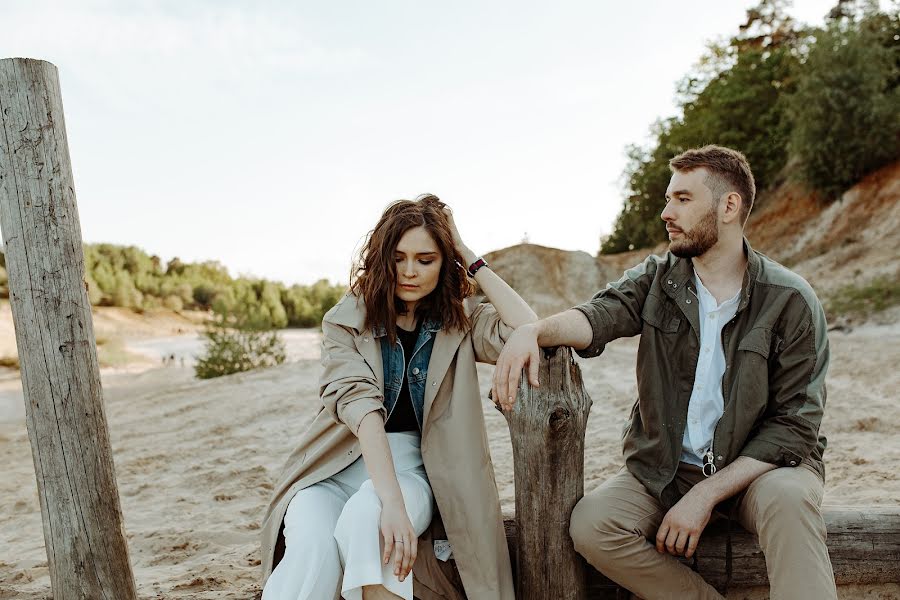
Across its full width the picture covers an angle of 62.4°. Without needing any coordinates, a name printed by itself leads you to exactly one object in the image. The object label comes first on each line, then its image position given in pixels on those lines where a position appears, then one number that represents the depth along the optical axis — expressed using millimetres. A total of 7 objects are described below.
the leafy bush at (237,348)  11062
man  2561
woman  2488
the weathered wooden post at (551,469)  2658
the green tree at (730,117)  15500
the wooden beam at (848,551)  2691
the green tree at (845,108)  12789
